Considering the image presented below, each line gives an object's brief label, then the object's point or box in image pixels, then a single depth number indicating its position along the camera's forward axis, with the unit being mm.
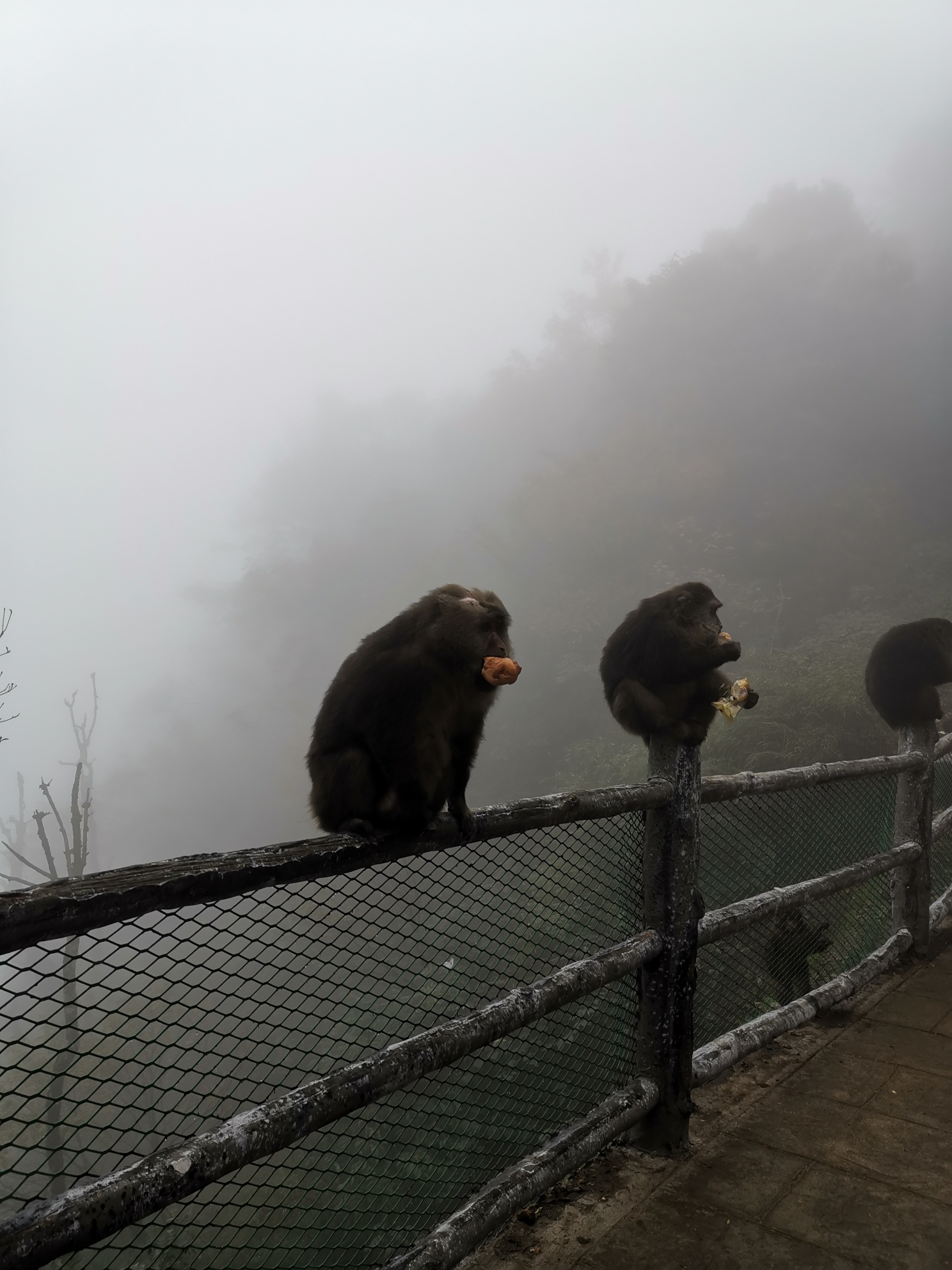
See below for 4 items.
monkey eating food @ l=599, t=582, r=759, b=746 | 4797
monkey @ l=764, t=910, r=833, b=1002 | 4105
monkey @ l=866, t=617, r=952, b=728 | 5395
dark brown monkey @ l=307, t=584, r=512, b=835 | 2396
